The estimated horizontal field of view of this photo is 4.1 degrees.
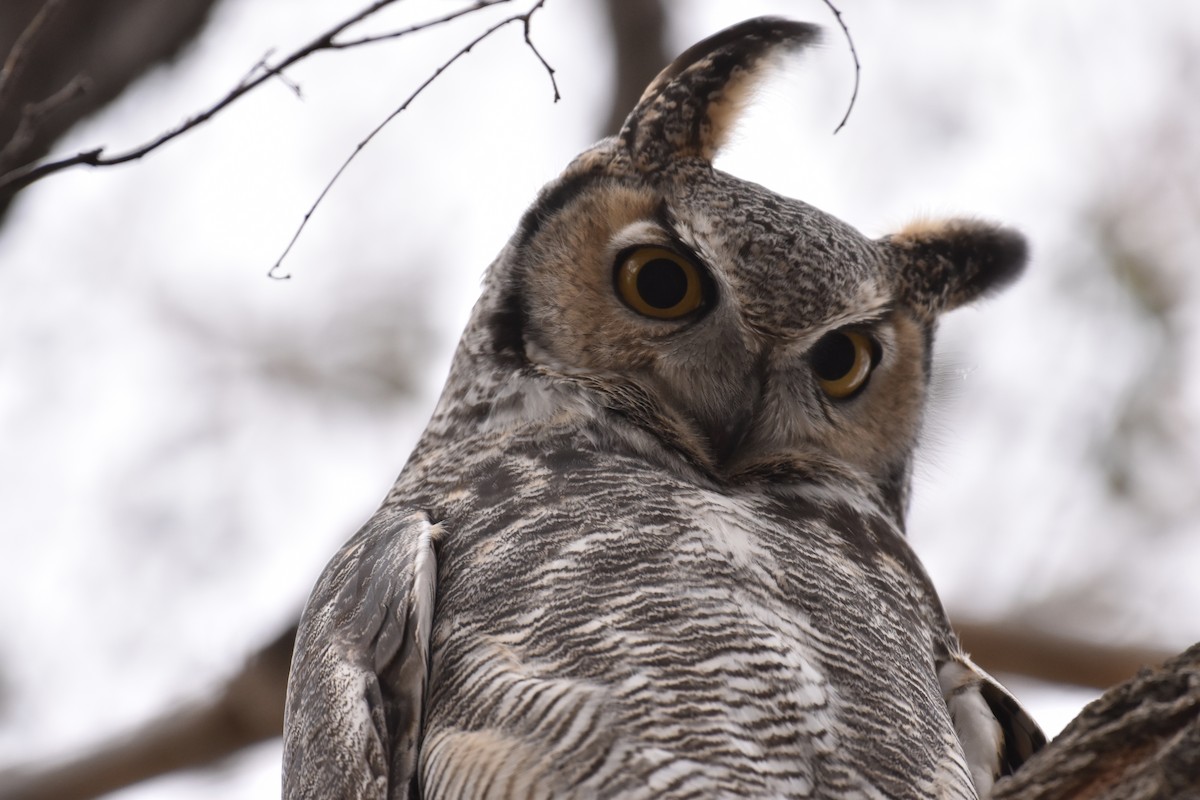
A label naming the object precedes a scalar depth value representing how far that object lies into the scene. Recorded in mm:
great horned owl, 3878
